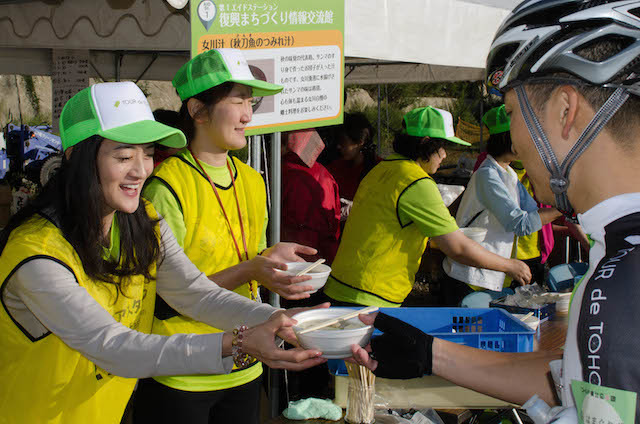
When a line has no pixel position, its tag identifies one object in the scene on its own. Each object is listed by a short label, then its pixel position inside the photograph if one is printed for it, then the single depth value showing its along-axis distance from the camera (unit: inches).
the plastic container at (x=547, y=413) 43.6
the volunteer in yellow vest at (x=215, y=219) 88.9
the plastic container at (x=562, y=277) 149.9
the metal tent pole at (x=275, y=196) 129.1
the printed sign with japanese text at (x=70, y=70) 256.5
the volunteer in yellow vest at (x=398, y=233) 126.8
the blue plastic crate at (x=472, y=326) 89.0
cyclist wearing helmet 38.4
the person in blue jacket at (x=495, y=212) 155.4
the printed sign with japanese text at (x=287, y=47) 109.8
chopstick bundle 79.4
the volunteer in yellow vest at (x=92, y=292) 65.0
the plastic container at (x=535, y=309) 114.4
